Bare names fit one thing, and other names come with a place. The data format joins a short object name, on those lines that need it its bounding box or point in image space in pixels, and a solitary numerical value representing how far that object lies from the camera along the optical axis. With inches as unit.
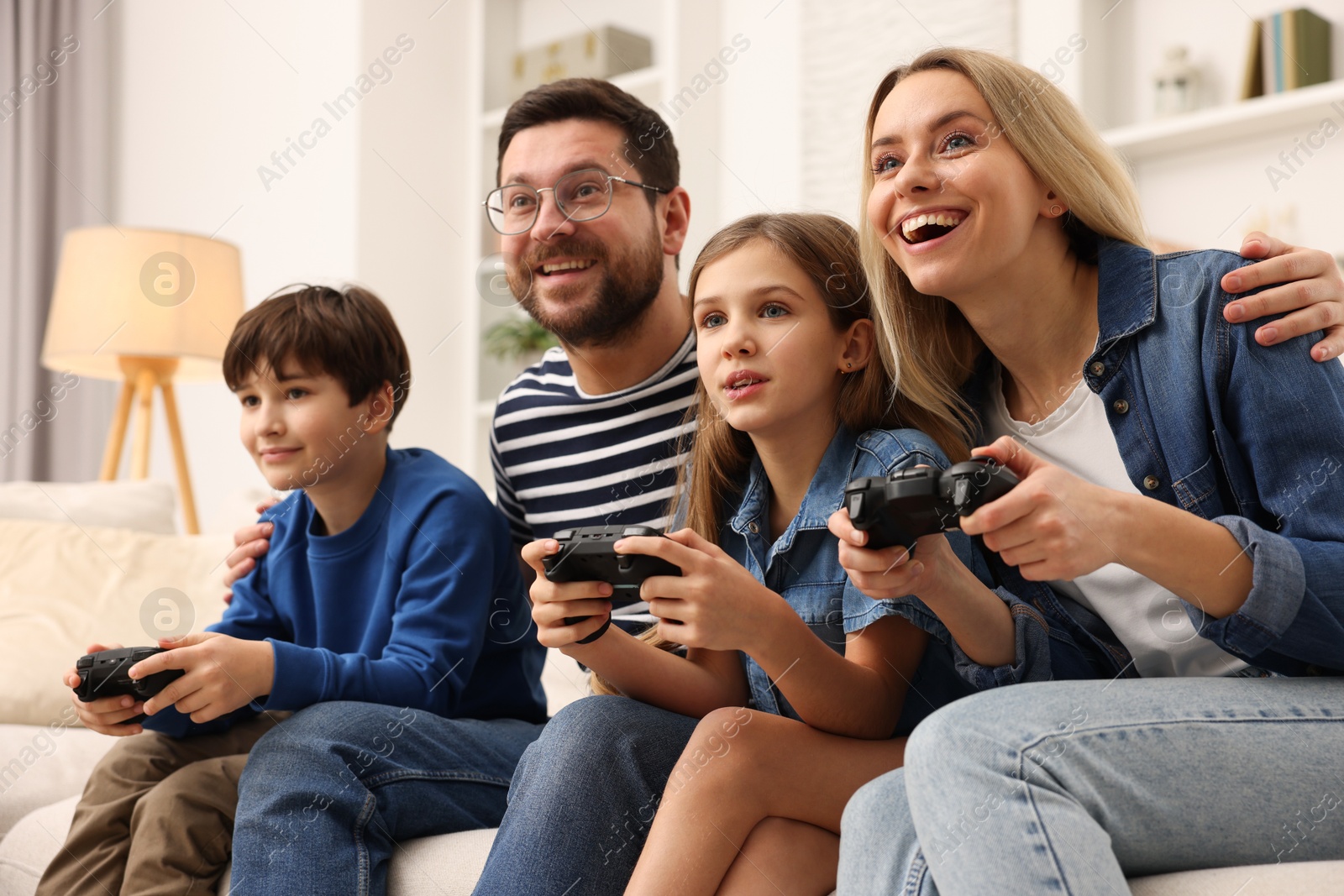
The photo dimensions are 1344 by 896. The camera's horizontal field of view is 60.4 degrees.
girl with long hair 41.9
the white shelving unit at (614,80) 126.3
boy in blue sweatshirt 50.6
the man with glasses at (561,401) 48.8
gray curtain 152.8
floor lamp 115.6
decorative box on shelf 133.4
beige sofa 65.1
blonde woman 33.3
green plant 135.5
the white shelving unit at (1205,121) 93.7
